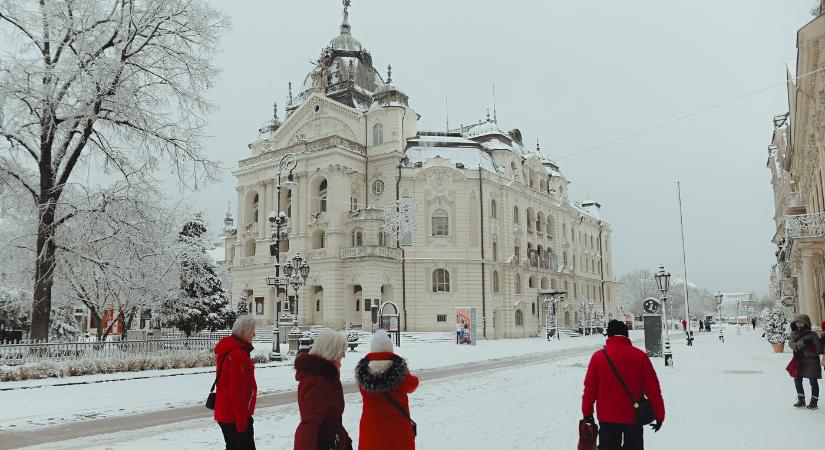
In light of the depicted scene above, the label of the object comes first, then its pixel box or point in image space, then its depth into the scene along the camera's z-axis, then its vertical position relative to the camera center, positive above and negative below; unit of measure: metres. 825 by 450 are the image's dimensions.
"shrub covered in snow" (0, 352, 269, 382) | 17.08 -1.77
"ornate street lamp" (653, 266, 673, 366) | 25.80 +0.81
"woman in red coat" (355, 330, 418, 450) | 4.82 -0.78
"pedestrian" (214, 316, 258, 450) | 5.84 -0.83
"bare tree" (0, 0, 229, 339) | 19.28 +6.83
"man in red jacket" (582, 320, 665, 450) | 5.86 -0.88
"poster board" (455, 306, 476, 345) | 40.12 -1.57
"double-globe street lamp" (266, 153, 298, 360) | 26.03 +2.64
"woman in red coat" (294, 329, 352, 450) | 4.78 -0.73
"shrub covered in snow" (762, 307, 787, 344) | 28.08 -1.26
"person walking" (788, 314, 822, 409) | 11.82 -1.04
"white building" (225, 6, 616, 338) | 49.75 +7.58
